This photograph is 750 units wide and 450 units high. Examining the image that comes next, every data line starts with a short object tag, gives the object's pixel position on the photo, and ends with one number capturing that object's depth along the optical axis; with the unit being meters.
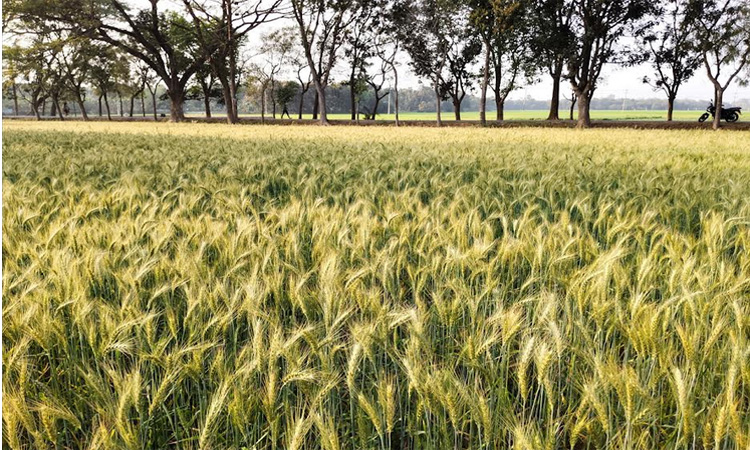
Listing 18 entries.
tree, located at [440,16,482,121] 47.72
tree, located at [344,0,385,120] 39.88
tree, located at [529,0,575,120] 30.62
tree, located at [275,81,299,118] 74.56
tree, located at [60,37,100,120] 50.05
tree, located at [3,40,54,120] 32.41
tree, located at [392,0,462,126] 38.17
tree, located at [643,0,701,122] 34.78
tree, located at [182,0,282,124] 36.19
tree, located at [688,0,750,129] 28.02
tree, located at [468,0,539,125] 31.27
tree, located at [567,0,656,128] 30.34
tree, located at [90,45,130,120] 58.72
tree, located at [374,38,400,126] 45.43
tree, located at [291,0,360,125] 36.66
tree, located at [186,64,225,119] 63.42
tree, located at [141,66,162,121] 64.25
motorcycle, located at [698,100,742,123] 45.41
